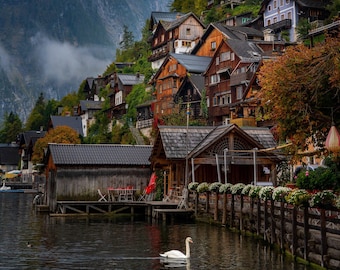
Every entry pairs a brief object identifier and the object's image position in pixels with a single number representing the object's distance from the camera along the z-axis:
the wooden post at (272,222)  27.31
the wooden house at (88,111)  123.14
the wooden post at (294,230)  23.78
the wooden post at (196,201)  41.10
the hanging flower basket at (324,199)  22.95
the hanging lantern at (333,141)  23.27
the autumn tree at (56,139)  102.90
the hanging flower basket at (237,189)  34.59
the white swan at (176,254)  24.67
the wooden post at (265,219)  28.71
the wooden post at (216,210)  37.80
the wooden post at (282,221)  25.56
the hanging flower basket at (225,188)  36.67
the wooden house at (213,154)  44.66
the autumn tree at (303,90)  24.45
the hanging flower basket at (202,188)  40.15
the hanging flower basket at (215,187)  38.75
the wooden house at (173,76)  87.94
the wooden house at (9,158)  150.25
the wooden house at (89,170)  48.28
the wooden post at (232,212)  35.06
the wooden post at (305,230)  22.48
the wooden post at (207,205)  39.42
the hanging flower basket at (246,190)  32.85
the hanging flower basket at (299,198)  24.07
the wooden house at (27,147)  132.60
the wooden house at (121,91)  111.25
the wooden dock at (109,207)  45.06
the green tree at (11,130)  165.18
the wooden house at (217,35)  94.38
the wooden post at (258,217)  30.00
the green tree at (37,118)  164.88
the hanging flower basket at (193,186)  42.18
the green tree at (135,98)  101.19
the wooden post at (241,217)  33.38
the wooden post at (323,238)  20.97
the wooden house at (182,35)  111.12
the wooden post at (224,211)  36.29
